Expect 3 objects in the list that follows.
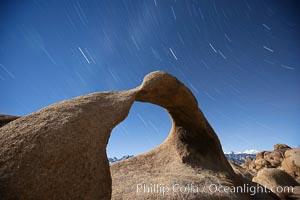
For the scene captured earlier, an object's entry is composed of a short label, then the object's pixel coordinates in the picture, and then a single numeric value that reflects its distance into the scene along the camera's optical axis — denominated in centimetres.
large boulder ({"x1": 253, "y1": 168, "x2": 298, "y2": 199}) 1001
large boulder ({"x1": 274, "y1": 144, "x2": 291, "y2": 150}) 3333
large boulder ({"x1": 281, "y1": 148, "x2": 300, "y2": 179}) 1776
